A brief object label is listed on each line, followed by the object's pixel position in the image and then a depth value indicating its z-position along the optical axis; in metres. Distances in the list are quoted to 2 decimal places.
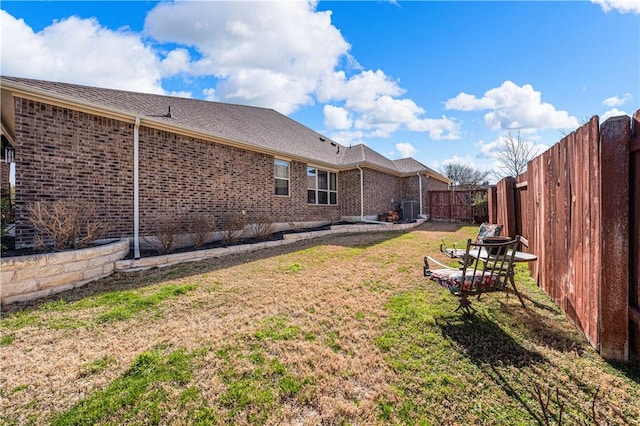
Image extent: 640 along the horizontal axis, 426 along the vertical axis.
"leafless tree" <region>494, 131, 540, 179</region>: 25.47
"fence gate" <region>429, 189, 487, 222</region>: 15.82
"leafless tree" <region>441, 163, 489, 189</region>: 35.56
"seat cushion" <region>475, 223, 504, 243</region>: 5.48
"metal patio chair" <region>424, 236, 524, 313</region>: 3.35
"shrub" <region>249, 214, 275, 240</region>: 9.38
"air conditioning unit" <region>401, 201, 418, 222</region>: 16.00
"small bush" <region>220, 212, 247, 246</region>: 8.54
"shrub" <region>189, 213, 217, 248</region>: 7.70
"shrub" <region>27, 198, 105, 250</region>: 5.05
